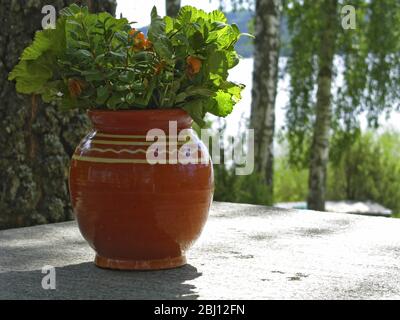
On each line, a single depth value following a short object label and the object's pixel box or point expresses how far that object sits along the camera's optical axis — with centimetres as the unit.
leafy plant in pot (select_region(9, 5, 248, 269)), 242
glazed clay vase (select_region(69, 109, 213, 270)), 243
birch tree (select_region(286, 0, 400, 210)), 854
